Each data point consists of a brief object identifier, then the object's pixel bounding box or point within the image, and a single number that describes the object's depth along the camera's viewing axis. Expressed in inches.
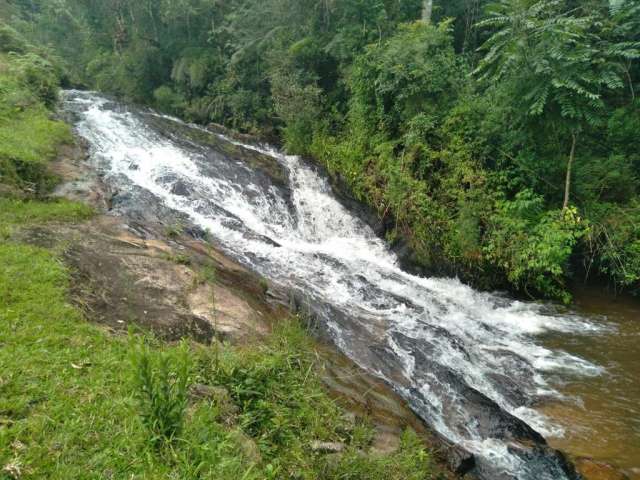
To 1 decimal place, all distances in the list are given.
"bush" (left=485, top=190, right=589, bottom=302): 320.3
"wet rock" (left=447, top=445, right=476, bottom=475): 167.2
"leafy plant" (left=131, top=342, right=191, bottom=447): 100.7
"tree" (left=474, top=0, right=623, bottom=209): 298.0
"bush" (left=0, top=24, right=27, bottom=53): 678.5
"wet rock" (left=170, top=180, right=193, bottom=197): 424.2
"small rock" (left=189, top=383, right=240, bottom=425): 129.1
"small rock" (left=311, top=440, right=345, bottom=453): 133.2
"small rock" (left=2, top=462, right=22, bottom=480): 88.8
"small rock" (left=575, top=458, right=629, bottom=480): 179.2
